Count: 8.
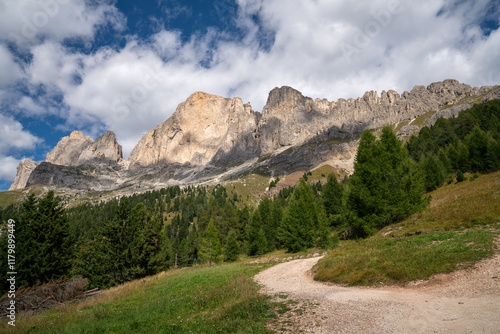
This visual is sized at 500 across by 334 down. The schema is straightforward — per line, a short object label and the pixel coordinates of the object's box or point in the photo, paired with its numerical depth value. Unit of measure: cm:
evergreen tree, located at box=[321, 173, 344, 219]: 5847
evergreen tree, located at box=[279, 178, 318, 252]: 3563
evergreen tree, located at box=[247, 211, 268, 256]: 4812
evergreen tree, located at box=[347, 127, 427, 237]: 2614
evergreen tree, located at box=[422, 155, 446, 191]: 4897
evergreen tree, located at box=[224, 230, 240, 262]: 4697
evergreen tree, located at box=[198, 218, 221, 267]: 4556
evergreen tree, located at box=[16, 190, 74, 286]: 2541
